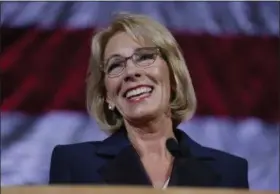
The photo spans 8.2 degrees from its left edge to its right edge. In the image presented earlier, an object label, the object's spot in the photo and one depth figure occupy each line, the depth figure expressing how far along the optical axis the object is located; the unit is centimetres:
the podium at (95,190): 397
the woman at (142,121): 410
